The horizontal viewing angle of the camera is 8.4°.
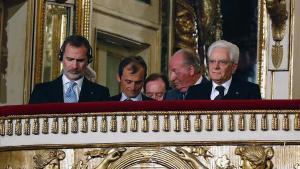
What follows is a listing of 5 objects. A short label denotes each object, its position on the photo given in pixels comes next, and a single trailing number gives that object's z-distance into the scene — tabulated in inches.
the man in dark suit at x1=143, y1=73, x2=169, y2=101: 518.6
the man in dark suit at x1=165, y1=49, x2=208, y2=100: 505.8
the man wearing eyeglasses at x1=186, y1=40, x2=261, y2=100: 466.3
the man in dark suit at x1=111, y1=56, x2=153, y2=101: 489.6
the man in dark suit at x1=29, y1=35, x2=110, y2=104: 484.5
